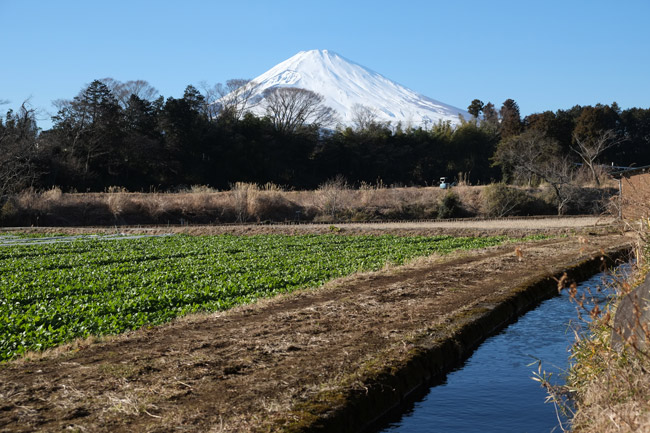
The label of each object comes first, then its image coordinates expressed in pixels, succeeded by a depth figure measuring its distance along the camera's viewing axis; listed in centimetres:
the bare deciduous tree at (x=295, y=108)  5938
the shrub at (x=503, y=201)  3431
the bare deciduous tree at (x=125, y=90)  5444
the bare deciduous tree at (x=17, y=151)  3441
